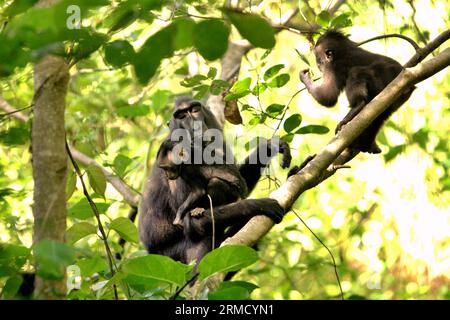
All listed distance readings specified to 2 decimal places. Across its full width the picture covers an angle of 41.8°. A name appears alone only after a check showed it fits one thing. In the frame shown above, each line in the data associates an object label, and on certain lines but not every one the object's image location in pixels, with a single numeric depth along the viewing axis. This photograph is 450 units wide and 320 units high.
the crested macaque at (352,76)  4.72
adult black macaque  5.00
